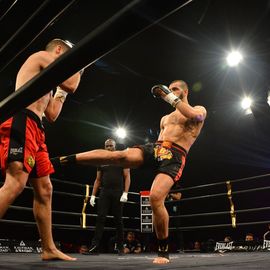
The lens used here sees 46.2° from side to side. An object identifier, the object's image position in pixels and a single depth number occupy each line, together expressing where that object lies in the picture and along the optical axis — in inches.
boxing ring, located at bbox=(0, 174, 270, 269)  60.3
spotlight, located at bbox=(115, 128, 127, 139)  342.2
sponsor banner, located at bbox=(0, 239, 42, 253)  140.7
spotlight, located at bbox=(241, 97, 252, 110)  252.7
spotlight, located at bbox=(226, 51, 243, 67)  199.8
